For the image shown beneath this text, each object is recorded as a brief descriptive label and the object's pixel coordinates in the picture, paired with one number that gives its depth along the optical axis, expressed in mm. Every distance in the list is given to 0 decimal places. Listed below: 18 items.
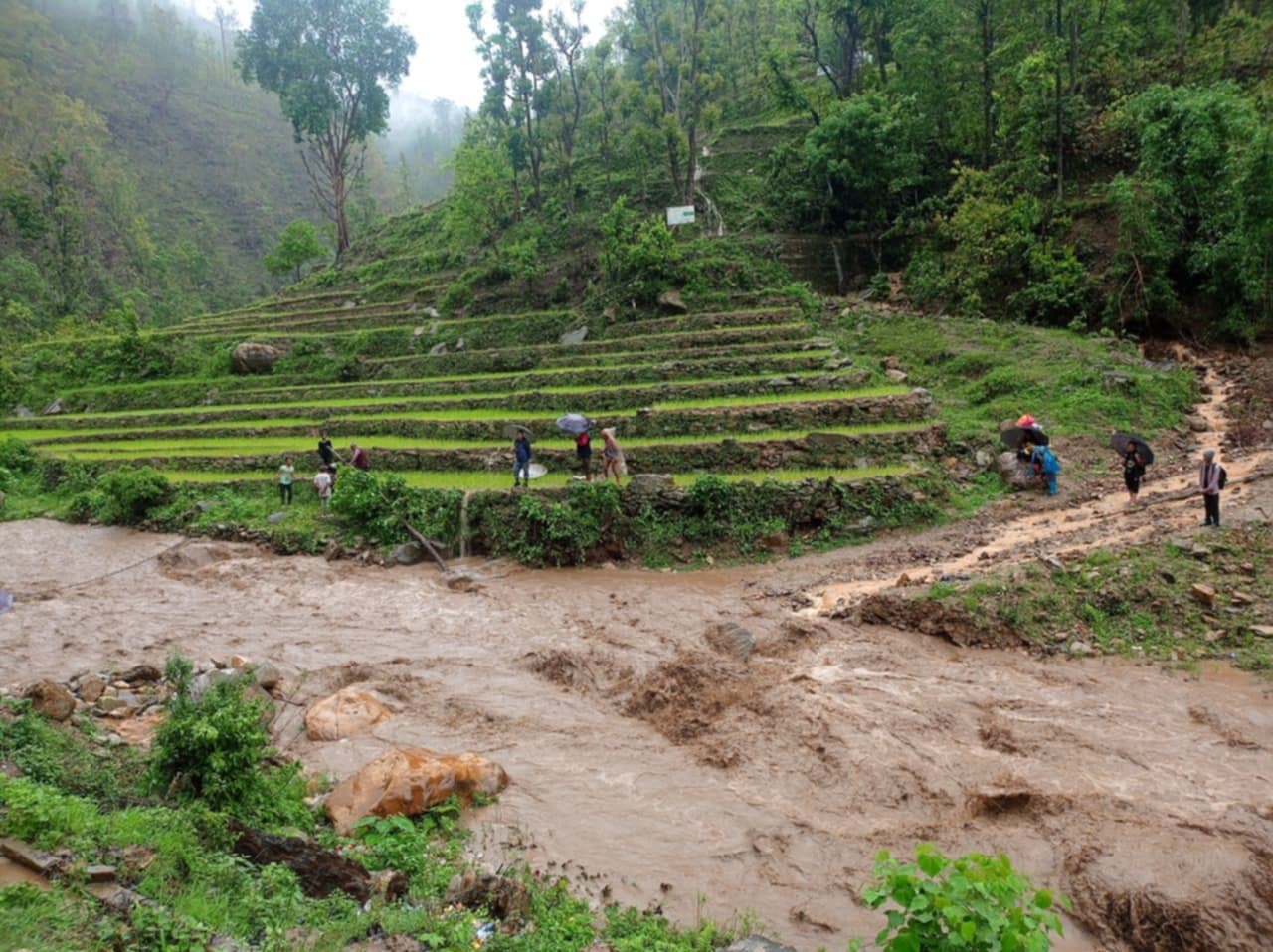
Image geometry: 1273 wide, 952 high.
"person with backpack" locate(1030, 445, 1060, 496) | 13523
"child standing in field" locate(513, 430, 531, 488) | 14273
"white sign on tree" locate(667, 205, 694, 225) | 26970
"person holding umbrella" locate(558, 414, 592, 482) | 14039
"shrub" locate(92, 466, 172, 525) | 16719
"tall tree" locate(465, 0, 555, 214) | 31297
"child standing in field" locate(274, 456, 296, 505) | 16484
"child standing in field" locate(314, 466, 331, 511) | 15875
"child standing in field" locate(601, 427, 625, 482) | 14141
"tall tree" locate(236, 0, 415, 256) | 34875
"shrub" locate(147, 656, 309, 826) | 5949
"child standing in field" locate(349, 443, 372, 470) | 15789
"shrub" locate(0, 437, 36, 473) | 20438
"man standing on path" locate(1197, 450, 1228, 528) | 10328
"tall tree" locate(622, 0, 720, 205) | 28438
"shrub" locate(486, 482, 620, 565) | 13508
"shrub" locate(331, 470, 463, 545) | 14539
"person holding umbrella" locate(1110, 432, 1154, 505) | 12477
